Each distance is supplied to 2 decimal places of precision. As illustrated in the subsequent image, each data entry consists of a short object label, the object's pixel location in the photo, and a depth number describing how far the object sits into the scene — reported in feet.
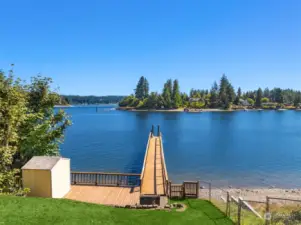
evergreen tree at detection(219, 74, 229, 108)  385.09
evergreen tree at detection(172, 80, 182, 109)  381.19
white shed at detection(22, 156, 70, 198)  30.53
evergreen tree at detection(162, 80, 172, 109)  375.66
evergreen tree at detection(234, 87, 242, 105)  409.35
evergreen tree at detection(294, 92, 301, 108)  437.17
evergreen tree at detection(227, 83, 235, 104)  388.57
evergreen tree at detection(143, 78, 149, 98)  450.54
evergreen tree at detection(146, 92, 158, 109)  387.34
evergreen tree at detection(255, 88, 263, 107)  420.56
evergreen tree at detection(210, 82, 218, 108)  408.57
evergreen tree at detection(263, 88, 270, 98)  555.49
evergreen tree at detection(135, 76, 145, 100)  451.12
